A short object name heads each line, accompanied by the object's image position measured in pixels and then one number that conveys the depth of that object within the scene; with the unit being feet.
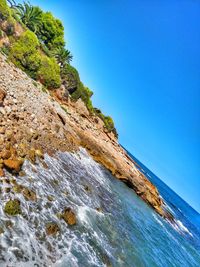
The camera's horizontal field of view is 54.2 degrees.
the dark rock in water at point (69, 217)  36.04
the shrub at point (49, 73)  104.47
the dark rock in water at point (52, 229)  31.26
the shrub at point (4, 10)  99.02
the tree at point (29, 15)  125.49
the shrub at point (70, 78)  121.41
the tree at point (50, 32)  142.62
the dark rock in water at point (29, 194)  33.85
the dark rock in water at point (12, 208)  29.21
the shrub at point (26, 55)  96.90
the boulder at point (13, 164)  35.33
